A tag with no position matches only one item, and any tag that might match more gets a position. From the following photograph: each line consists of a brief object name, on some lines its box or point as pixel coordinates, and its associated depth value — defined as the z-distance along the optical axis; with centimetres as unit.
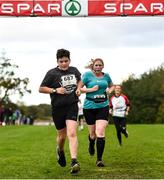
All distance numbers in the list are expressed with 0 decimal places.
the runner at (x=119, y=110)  1795
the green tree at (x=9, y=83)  8705
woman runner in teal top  1175
